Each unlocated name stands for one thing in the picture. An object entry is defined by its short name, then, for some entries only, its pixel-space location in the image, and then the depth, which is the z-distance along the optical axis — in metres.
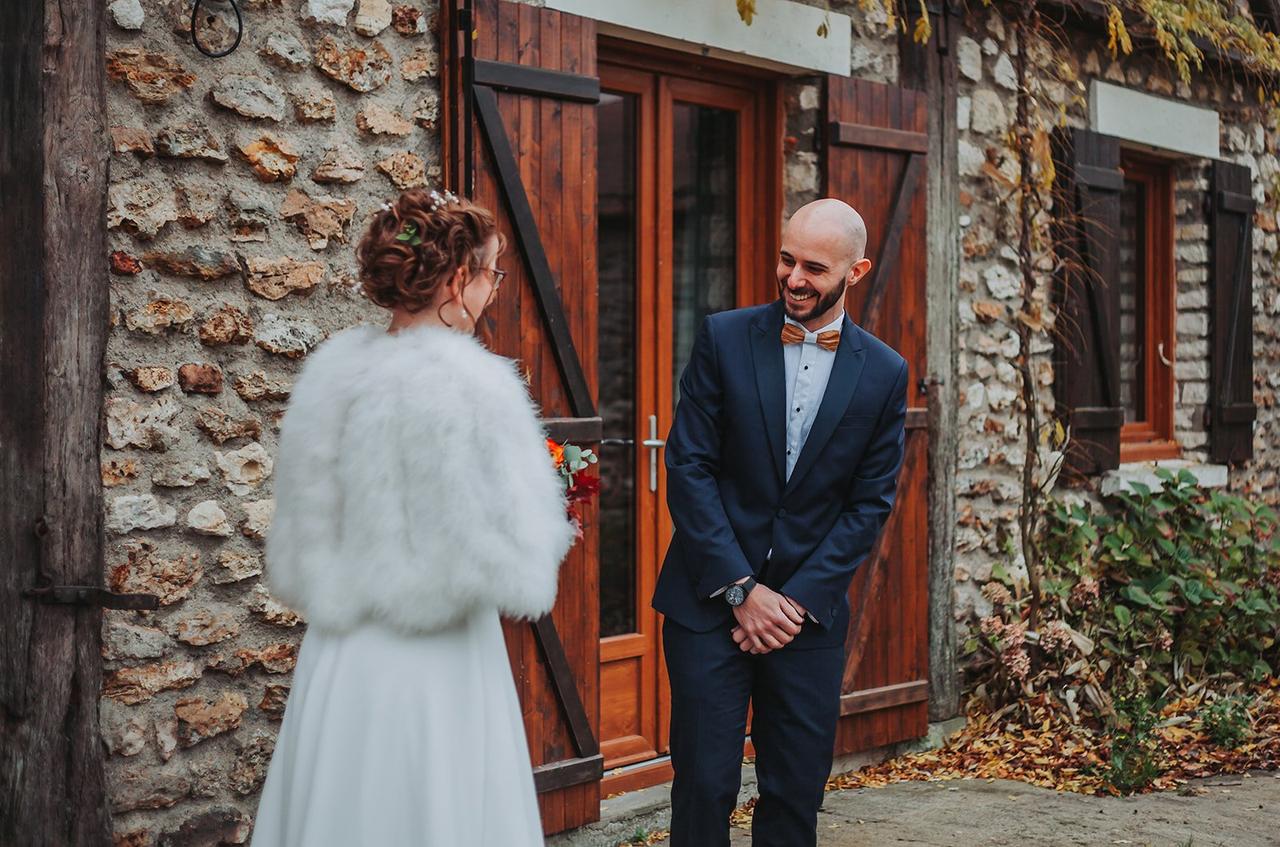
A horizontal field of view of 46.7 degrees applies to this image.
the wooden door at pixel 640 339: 5.25
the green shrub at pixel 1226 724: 6.09
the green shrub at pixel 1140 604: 6.32
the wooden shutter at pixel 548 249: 4.30
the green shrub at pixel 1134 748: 5.46
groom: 3.49
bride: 2.60
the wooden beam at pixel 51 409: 3.41
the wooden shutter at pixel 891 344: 5.64
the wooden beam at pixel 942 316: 6.06
